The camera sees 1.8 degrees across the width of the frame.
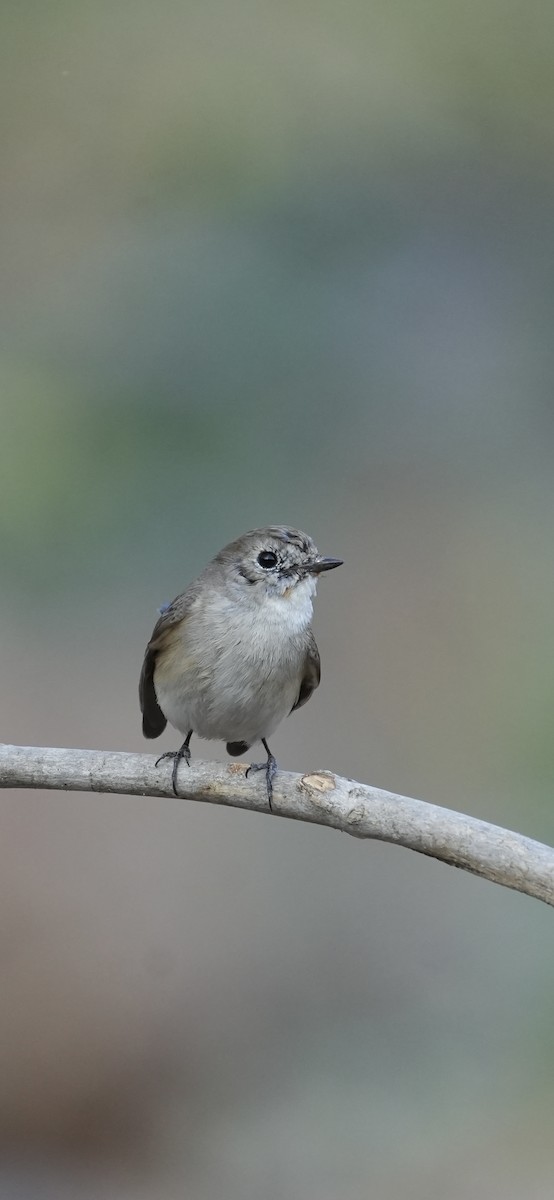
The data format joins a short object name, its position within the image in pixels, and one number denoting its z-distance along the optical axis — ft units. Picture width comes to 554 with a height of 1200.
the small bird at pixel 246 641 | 15.13
